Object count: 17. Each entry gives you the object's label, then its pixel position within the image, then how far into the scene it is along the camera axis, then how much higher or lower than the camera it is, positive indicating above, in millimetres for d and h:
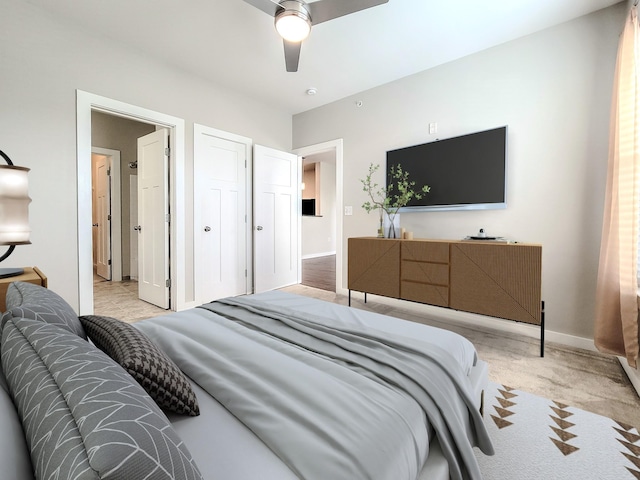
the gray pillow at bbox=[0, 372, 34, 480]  389 -312
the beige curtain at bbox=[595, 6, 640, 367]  1867 +67
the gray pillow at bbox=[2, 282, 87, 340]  830 -237
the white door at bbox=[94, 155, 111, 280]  4867 +203
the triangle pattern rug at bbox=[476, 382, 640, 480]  1214 -970
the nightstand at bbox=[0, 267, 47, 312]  1505 -277
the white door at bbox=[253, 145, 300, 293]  4035 +169
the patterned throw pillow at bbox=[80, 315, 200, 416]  700 -335
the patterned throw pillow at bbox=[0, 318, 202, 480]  363 -273
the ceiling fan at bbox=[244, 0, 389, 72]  1853 +1401
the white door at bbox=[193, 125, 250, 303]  3469 +174
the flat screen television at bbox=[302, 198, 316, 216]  8154 +638
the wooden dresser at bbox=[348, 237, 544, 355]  2254 -386
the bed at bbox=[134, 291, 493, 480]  646 -460
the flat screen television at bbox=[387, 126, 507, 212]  2756 +599
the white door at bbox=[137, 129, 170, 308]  3326 +120
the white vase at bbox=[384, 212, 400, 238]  3215 +41
